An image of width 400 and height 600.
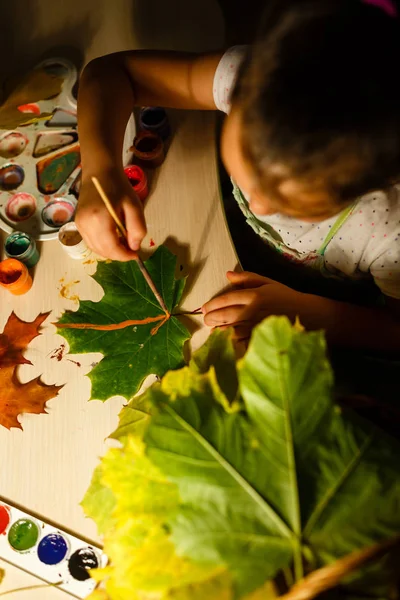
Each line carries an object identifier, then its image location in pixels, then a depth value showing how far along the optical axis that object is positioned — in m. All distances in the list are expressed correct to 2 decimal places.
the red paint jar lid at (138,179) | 0.90
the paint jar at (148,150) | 0.94
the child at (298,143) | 0.44
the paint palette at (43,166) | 0.94
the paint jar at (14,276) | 0.86
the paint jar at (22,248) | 0.89
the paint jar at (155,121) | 0.96
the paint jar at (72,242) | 0.87
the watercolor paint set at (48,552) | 0.71
